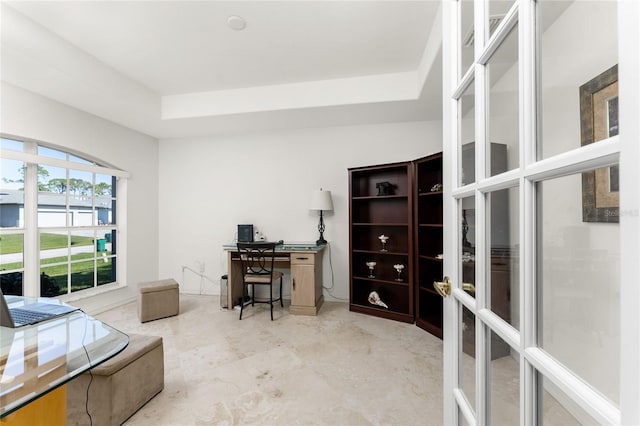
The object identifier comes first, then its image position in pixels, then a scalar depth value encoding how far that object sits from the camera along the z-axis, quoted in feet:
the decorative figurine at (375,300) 11.11
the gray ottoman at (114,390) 4.94
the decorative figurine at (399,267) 10.72
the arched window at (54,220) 9.08
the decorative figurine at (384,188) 11.48
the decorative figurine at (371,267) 11.48
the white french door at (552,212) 1.09
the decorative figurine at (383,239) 11.23
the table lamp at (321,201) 12.02
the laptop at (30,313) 4.15
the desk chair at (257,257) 10.24
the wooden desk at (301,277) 10.95
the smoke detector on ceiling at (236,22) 7.25
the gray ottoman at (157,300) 10.21
